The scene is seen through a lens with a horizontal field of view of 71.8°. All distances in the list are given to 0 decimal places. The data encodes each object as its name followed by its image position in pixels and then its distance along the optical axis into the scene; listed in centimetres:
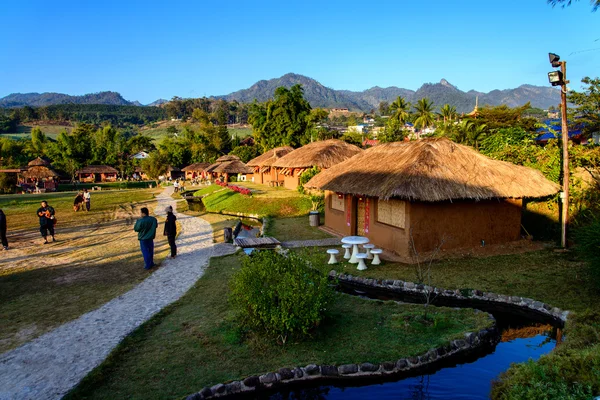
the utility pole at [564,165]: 1170
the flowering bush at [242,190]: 2765
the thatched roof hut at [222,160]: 4606
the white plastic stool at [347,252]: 1193
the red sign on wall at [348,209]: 1537
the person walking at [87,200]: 2584
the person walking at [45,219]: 1535
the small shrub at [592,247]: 809
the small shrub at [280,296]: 624
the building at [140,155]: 6822
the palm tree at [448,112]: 5462
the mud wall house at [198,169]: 5407
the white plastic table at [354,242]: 1149
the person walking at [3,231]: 1393
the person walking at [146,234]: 1105
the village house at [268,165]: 3542
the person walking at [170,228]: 1230
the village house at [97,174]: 5741
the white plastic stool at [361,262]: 1090
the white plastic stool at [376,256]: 1121
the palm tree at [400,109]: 5712
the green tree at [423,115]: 5888
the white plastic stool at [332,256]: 1151
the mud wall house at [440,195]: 1153
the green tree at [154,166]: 5272
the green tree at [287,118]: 4256
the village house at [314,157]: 2619
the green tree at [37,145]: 6190
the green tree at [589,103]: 1872
